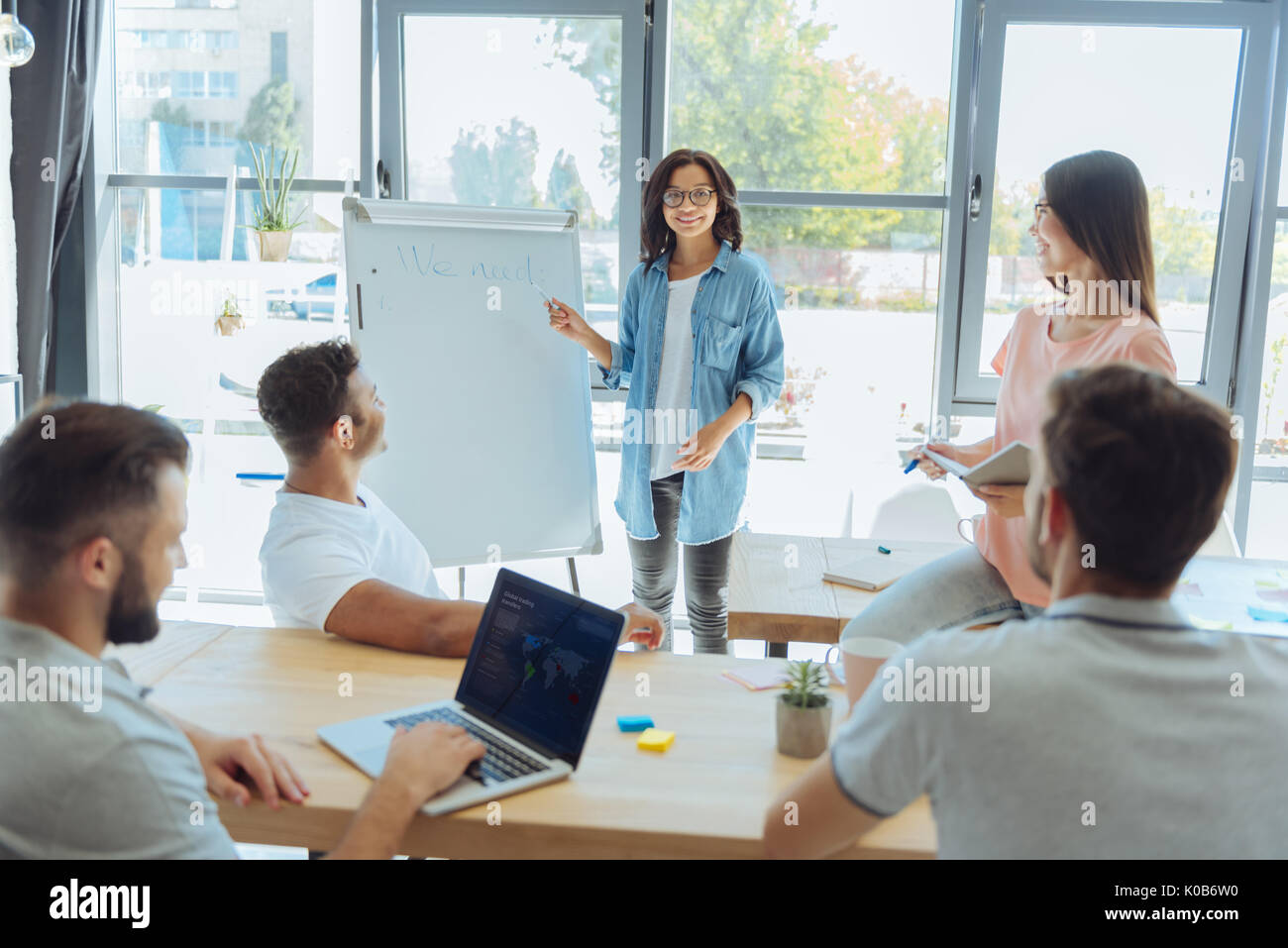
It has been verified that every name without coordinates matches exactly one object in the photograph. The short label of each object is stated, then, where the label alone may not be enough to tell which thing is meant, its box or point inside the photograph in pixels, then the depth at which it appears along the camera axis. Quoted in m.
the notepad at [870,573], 2.31
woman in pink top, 1.84
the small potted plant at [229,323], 3.83
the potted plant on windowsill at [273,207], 3.82
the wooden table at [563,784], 1.19
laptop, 1.31
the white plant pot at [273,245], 3.81
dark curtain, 3.67
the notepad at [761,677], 1.60
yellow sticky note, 1.38
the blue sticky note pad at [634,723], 1.44
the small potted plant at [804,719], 1.36
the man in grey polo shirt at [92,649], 1.01
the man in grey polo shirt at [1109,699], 0.93
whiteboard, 2.92
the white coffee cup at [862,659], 1.37
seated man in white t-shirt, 1.71
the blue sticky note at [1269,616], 2.04
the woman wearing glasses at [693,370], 2.90
